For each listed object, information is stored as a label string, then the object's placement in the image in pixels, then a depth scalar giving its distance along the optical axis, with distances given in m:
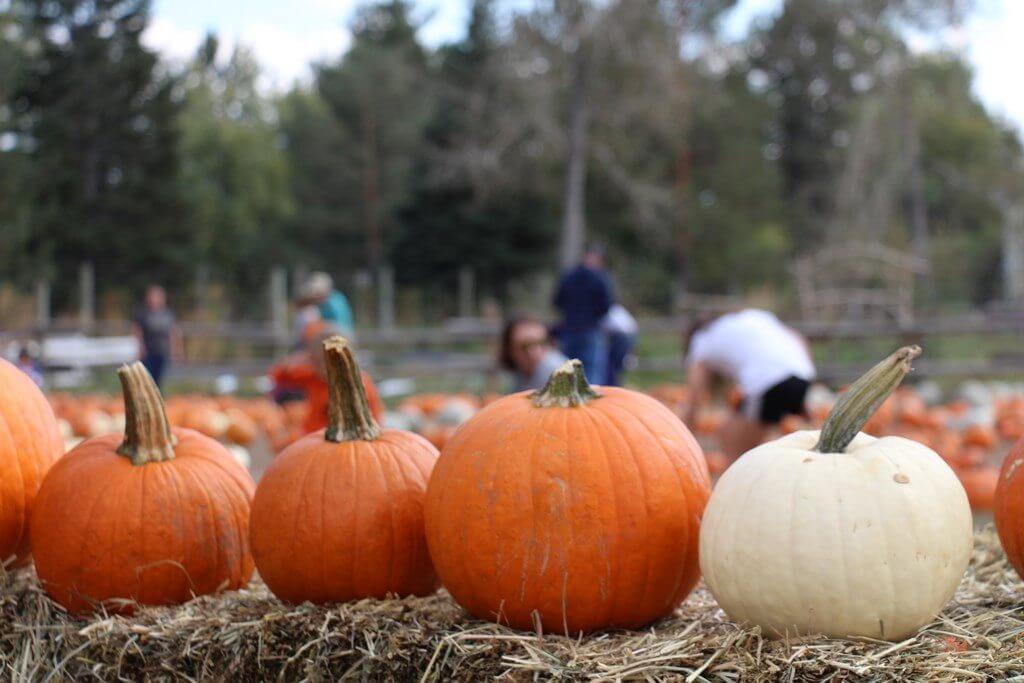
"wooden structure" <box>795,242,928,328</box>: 17.73
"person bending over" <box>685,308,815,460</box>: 6.04
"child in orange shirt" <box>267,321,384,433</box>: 5.36
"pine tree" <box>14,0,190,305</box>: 28.39
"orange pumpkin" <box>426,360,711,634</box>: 2.16
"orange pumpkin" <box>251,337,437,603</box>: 2.40
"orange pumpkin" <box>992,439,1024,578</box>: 2.24
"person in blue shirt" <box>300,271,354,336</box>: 8.50
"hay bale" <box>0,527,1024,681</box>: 1.81
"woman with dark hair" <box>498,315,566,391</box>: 6.41
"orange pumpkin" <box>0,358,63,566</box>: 2.67
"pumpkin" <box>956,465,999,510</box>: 5.07
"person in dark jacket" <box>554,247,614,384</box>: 9.43
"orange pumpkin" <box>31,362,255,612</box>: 2.48
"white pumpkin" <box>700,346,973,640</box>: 1.94
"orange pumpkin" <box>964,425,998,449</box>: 7.80
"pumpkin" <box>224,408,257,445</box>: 8.06
